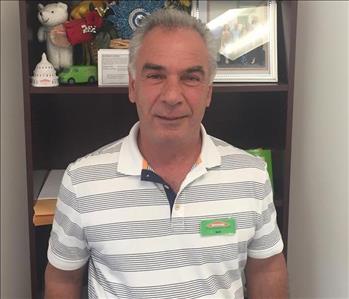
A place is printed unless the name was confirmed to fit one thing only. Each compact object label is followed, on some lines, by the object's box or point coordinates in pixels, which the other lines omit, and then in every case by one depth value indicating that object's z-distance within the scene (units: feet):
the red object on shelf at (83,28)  5.15
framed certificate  5.07
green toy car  5.14
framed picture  5.27
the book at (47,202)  5.06
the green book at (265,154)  5.49
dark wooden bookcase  5.14
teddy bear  5.18
